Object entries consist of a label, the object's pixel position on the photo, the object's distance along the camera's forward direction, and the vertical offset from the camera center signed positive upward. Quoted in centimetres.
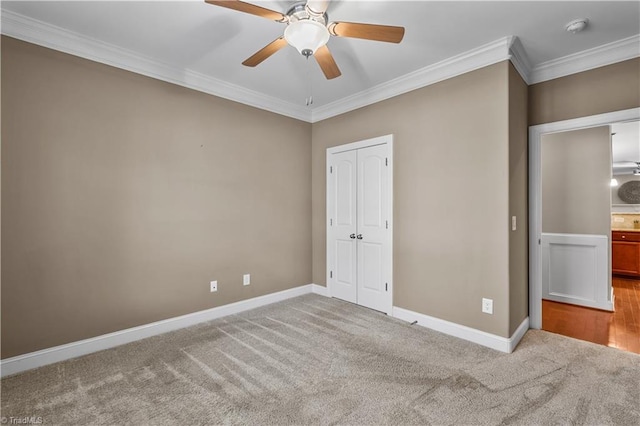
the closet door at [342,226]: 397 -18
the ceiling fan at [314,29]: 180 +115
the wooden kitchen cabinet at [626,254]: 551 -78
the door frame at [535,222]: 308 -11
